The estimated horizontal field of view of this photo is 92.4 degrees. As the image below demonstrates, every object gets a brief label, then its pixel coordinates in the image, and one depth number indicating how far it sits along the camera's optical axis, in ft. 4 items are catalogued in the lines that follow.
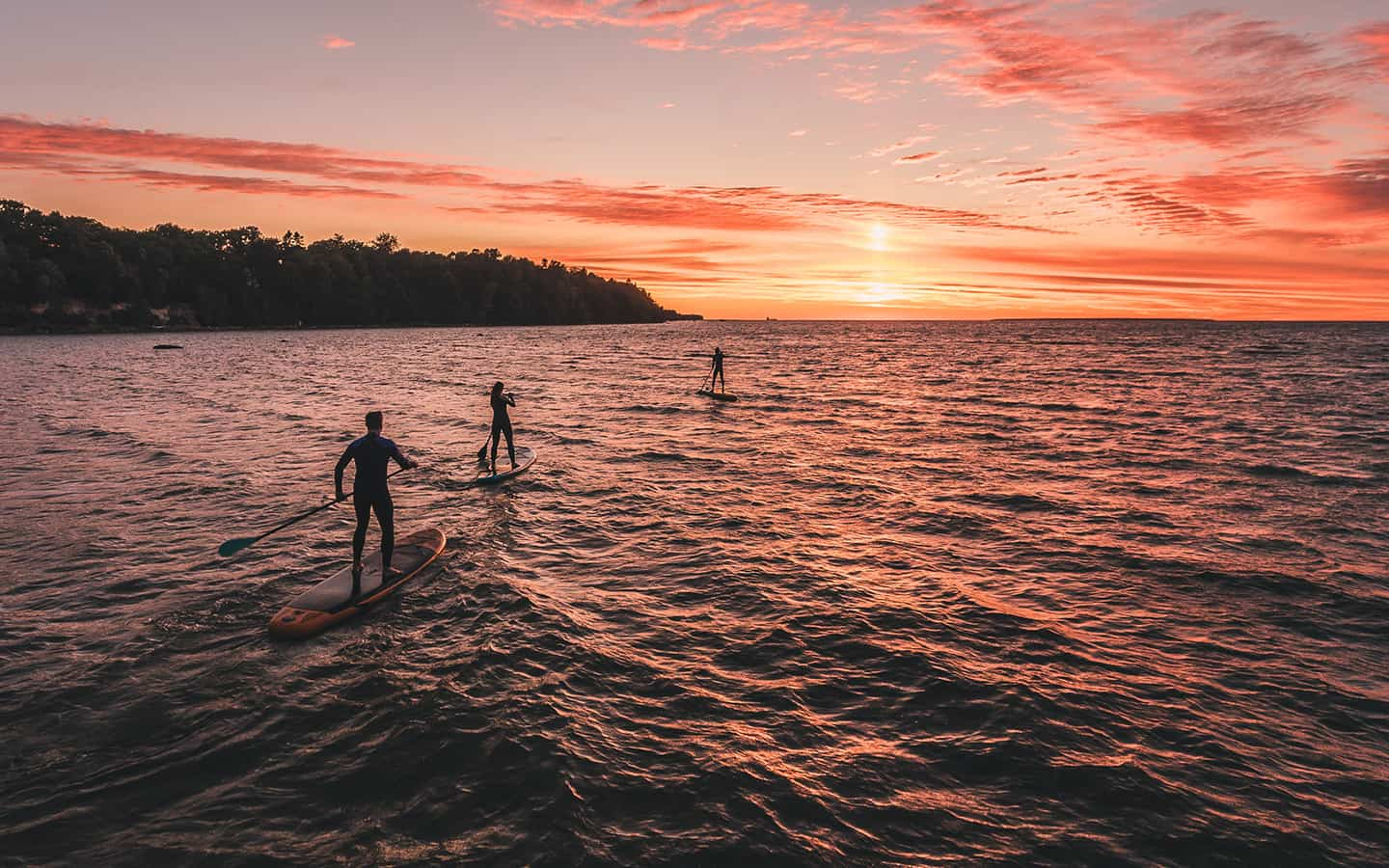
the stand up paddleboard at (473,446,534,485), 69.21
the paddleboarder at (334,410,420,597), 38.32
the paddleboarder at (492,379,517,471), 68.64
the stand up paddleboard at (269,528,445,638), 35.19
